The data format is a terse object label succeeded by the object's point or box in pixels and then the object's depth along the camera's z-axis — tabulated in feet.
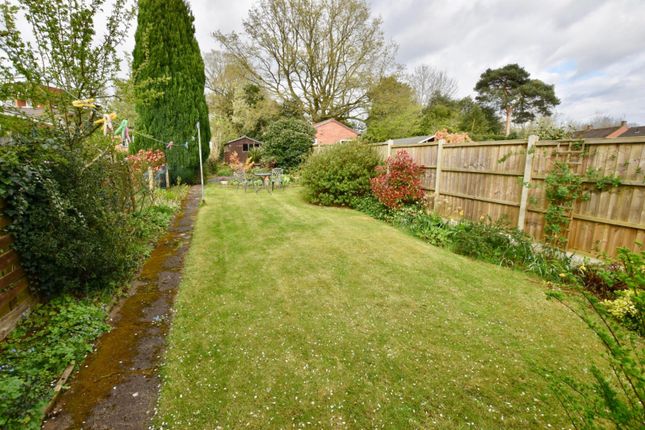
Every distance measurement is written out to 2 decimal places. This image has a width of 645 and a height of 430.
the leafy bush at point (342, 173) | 29.30
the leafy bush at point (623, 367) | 3.51
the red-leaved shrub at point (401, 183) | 24.61
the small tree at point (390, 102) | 73.00
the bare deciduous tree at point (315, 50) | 66.28
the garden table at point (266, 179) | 40.57
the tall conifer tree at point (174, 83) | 38.65
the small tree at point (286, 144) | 51.49
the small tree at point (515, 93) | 95.61
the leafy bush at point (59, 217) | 9.44
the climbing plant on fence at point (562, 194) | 14.32
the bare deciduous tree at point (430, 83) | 105.81
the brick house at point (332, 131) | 72.84
